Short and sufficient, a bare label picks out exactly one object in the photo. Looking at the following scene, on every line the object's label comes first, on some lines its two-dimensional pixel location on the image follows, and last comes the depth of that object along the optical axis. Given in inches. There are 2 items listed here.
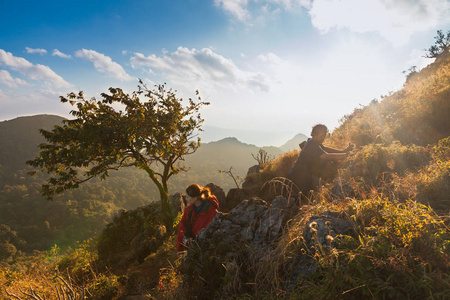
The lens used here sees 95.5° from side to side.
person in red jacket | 199.8
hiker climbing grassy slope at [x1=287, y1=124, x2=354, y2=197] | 234.5
